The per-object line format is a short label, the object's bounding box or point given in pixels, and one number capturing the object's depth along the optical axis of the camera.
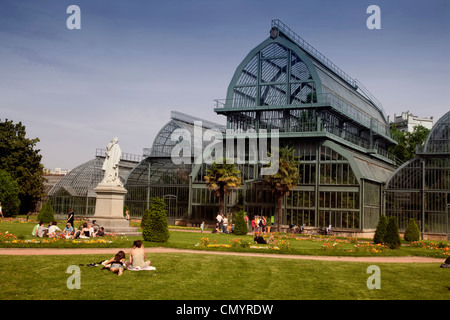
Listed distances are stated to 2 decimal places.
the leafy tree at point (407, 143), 82.00
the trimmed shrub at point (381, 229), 31.20
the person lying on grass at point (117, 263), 16.06
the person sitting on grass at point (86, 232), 27.56
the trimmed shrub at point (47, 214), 42.38
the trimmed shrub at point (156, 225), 26.42
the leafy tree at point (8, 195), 61.18
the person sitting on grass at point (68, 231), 27.02
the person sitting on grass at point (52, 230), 26.86
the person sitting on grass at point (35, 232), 27.48
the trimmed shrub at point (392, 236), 29.14
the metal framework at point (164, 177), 59.28
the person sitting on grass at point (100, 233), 28.38
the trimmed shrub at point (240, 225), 40.41
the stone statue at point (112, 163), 31.52
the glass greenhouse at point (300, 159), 49.12
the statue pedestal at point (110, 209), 30.81
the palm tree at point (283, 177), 45.97
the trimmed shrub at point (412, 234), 38.44
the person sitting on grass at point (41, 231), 27.14
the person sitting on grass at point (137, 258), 17.00
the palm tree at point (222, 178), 48.00
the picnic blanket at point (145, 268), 16.81
